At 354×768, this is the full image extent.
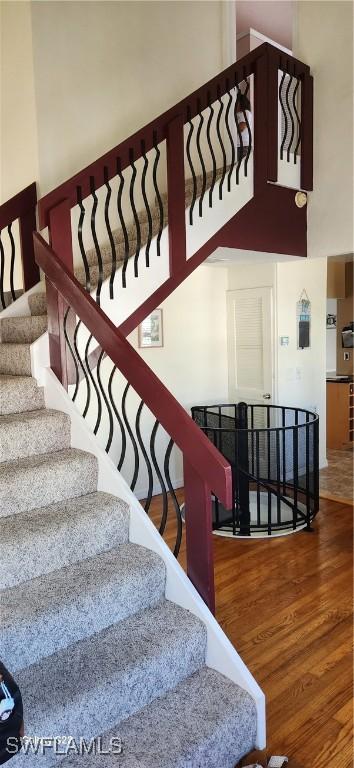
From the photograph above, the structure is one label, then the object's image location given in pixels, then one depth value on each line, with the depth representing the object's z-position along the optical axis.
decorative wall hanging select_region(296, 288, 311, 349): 5.50
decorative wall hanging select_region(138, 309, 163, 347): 4.95
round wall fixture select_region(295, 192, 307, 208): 4.17
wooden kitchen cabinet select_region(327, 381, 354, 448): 6.96
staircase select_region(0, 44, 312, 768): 1.67
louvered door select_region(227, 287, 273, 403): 5.38
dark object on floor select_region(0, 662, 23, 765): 1.02
